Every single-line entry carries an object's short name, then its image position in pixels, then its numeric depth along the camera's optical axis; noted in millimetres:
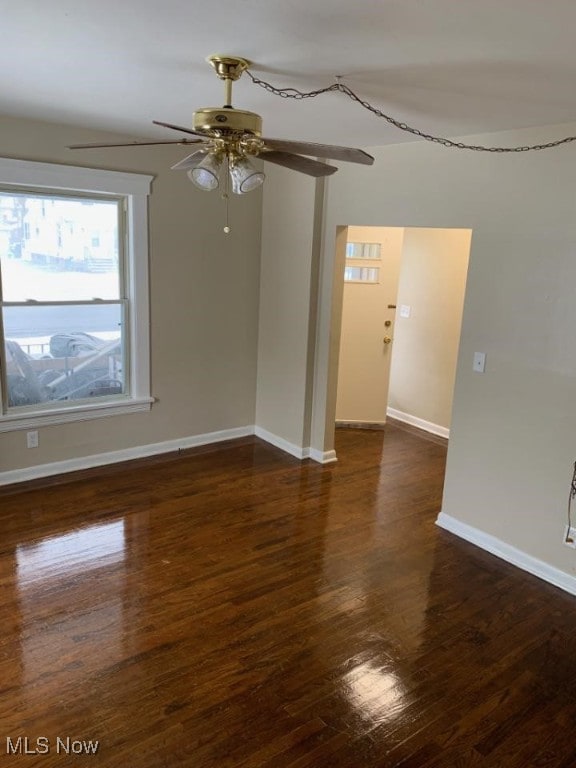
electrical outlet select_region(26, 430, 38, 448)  4188
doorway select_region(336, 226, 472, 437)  5332
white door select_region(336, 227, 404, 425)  5293
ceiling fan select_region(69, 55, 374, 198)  2006
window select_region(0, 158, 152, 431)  3926
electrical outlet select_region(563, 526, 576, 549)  3119
